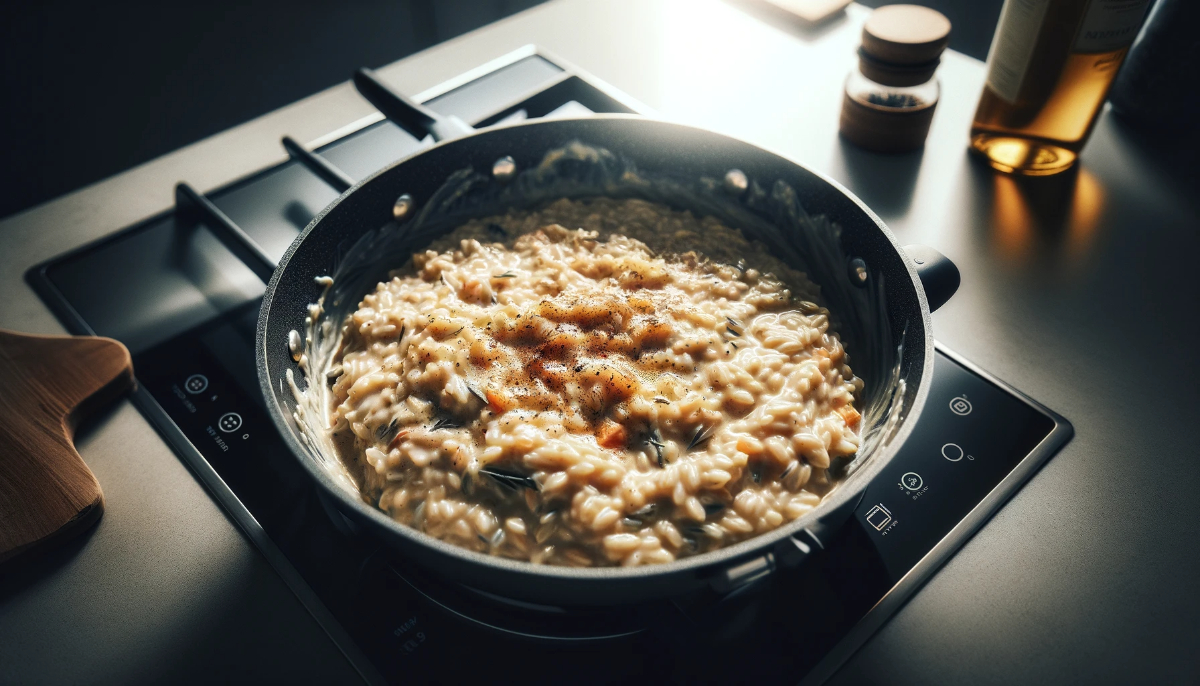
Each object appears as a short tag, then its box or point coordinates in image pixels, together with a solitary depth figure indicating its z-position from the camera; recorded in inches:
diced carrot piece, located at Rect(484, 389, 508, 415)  15.9
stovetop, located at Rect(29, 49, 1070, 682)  14.2
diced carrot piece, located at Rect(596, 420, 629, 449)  15.6
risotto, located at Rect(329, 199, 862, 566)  14.6
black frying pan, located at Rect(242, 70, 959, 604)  12.2
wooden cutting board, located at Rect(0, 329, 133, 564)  15.3
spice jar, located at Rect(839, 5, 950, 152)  20.6
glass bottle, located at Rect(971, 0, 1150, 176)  18.8
